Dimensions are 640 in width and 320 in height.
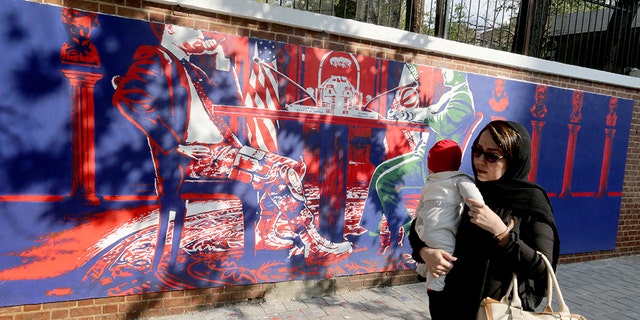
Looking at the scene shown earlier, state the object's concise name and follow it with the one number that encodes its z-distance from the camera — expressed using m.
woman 1.76
